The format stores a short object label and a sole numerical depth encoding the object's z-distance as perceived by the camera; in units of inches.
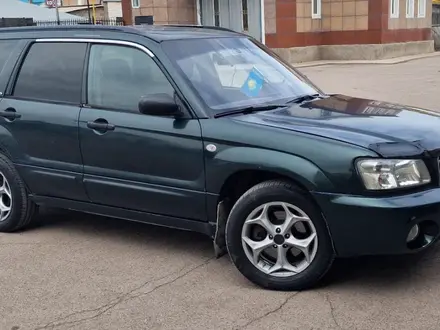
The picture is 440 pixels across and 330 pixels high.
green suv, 155.3
